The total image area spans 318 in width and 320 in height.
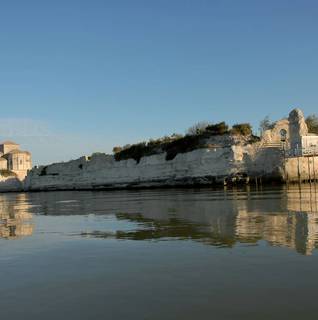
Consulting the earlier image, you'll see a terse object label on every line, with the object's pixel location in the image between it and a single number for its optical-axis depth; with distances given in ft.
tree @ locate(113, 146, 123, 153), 253.65
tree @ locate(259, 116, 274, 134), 178.15
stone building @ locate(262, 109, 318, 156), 161.27
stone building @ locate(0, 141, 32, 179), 452.35
